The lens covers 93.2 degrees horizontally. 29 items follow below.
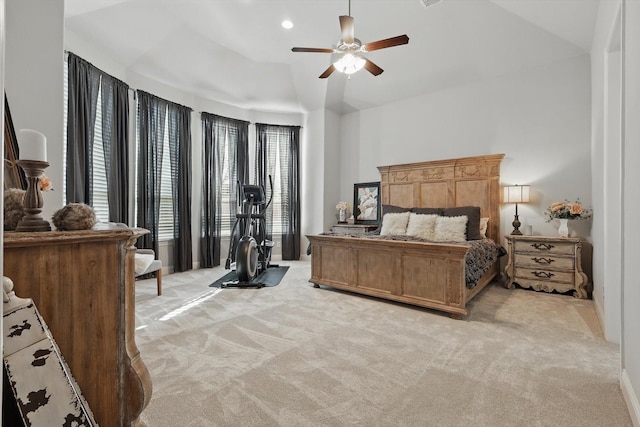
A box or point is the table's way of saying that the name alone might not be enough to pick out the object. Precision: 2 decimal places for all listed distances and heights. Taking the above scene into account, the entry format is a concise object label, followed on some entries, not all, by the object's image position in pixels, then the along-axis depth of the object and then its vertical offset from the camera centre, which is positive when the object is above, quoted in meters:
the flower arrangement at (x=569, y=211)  3.92 -0.02
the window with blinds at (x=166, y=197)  5.15 +0.27
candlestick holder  1.15 +0.05
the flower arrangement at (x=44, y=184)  1.83 +0.18
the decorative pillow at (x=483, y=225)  4.70 -0.24
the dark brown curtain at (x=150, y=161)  4.77 +0.83
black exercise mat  4.32 -1.07
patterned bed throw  3.19 -0.56
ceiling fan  3.07 +1.74
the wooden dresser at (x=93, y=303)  1.10 -0.36
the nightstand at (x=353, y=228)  5.98 -0.34
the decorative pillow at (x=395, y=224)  4.63 -0.21
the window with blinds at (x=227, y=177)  6.10 +0.71
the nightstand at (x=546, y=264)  3.84 -0.73
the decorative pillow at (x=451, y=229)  4.14 -0.26
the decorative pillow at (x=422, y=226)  4.31 -0.22
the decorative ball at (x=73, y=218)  1.23 -0.02
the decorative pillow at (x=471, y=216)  4.32 -0.09
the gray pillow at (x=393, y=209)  5.23 +0.03
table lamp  4.44 +0.20
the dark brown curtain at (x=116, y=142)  4.20 +1.01
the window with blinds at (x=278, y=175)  6.68 +0.81
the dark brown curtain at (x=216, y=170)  5.79 +0.84
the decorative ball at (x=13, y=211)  1.19 +0.01
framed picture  6.23 +0.17
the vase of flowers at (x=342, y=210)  6.45 +0.02
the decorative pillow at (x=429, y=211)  4.77 -0.01
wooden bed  3.14 -0.48
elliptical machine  4.37 -0.60
